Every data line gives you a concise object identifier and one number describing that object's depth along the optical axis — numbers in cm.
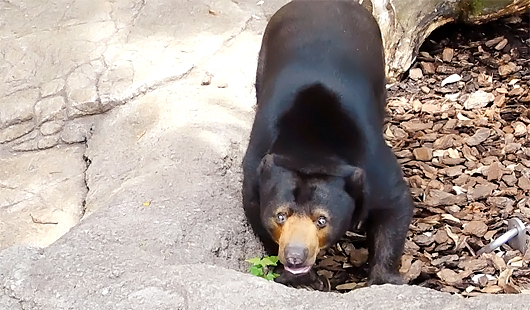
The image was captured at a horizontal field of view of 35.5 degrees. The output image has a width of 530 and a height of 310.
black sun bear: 363
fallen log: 577
